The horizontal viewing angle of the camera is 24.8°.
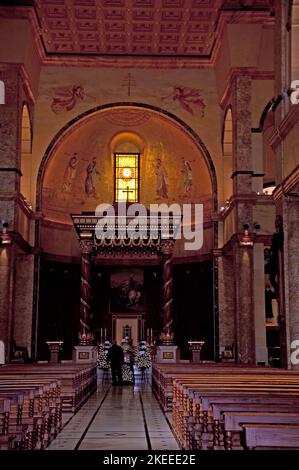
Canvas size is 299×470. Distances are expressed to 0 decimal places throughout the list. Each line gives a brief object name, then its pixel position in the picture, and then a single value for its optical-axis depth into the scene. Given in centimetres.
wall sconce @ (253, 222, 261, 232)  2115
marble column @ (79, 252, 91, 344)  2248
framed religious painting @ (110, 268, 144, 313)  2772
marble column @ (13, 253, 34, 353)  2344
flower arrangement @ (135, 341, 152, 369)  2503
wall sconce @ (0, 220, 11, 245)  2034
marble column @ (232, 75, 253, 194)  2142
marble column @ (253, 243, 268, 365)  2114
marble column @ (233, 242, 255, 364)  2069
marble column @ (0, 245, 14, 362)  2027
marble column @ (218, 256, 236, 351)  2358
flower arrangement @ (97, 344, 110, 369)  2478
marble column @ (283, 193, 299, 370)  1412
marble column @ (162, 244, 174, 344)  2260
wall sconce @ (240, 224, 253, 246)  2067
